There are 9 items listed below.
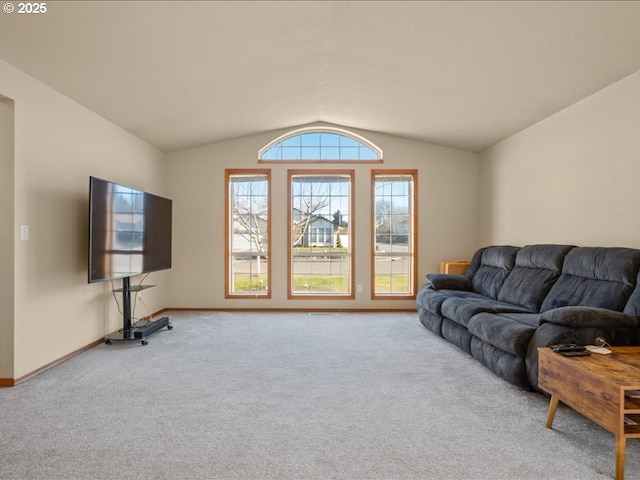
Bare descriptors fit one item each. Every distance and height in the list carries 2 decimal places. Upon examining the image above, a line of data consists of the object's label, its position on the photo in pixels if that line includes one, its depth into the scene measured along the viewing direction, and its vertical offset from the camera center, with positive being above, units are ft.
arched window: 20.49 +4.81
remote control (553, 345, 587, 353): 7.61 -1.99
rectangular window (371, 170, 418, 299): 20.49 +0.55
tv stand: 14.10 -3.07
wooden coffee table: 5.97 -2.38
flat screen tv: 12.26 +0.39
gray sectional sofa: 8.64 -1.72
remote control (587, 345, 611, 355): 7.58 -2.02
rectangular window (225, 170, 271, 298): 20.42 +0.55
